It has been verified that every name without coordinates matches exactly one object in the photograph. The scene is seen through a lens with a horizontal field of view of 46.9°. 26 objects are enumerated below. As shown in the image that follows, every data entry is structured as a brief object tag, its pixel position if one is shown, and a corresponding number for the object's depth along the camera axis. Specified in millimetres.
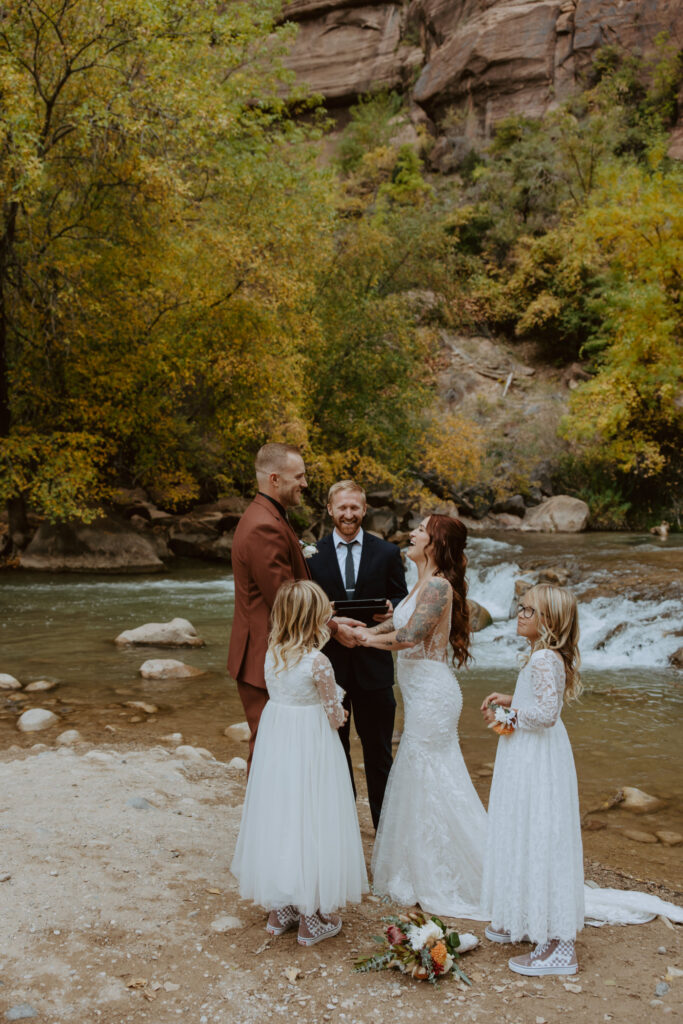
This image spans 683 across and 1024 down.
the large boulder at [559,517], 21859
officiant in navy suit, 4105
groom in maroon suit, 3723
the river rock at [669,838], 5266
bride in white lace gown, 3738
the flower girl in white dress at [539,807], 3227
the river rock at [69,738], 6480
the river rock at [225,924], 3428
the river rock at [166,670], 9078
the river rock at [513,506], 23250
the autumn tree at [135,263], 13367
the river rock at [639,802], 5812
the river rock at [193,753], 6191
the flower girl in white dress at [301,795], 3285
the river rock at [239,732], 7014
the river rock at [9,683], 8344
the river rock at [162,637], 10625
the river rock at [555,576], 13585
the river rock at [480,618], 12062
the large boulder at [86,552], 16625
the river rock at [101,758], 5766
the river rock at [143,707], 7777
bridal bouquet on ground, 3061
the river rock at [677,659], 10195
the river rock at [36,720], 6941
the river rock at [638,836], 5293
